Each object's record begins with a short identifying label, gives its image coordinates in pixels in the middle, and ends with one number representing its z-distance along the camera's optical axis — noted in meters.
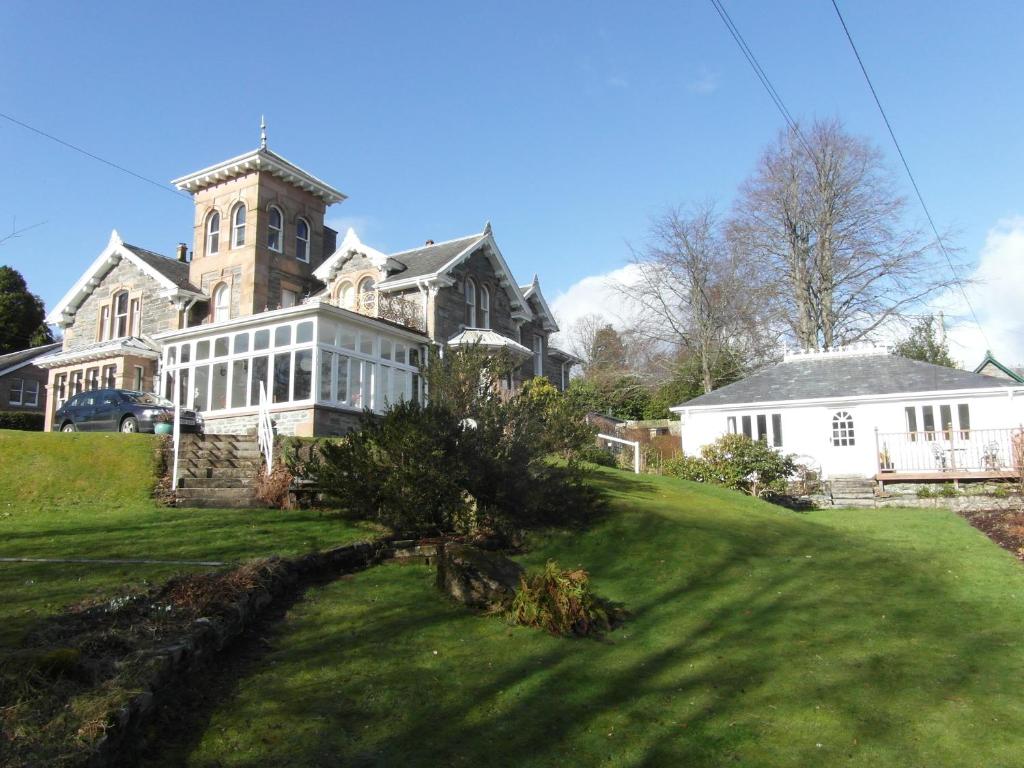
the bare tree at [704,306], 41.66
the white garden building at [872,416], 23.56
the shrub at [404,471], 10.52
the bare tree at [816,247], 37.62
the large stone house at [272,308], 23.17
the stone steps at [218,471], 13.48
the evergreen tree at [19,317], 47.78
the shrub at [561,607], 7.37
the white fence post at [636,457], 21.61
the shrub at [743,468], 22.09
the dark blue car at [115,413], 22.06
